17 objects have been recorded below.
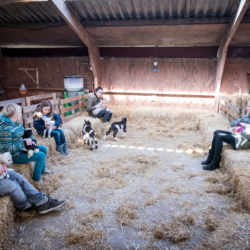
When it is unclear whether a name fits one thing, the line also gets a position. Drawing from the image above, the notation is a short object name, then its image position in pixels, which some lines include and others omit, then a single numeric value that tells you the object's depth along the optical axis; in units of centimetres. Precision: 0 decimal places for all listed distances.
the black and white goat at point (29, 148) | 339
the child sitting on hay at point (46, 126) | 460
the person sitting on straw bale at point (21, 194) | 269
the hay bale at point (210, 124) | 564
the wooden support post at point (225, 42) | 534
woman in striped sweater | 306
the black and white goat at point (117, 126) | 608
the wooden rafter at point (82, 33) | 612
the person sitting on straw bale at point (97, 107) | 727
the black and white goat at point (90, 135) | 540
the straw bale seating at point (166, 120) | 266
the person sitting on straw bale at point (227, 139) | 415
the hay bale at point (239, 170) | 302
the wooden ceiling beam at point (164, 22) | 658
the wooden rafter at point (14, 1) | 582
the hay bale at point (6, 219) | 239
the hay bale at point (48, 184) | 352
